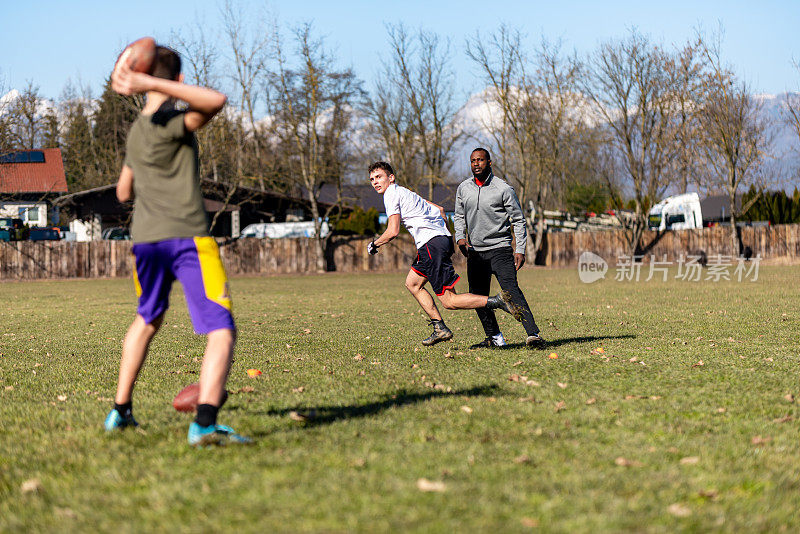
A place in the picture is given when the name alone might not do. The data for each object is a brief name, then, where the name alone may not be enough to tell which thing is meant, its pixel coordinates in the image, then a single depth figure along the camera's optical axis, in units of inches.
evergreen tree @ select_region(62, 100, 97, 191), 2492.6
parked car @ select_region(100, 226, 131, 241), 1691.7
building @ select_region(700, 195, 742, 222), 3177.2
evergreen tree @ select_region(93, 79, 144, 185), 2415.1
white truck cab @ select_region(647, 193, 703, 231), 1770.4
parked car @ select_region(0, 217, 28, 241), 1558.8
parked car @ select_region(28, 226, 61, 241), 1612.9
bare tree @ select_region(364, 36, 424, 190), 1807.3
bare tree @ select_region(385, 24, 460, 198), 1788.9
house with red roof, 2196.1
